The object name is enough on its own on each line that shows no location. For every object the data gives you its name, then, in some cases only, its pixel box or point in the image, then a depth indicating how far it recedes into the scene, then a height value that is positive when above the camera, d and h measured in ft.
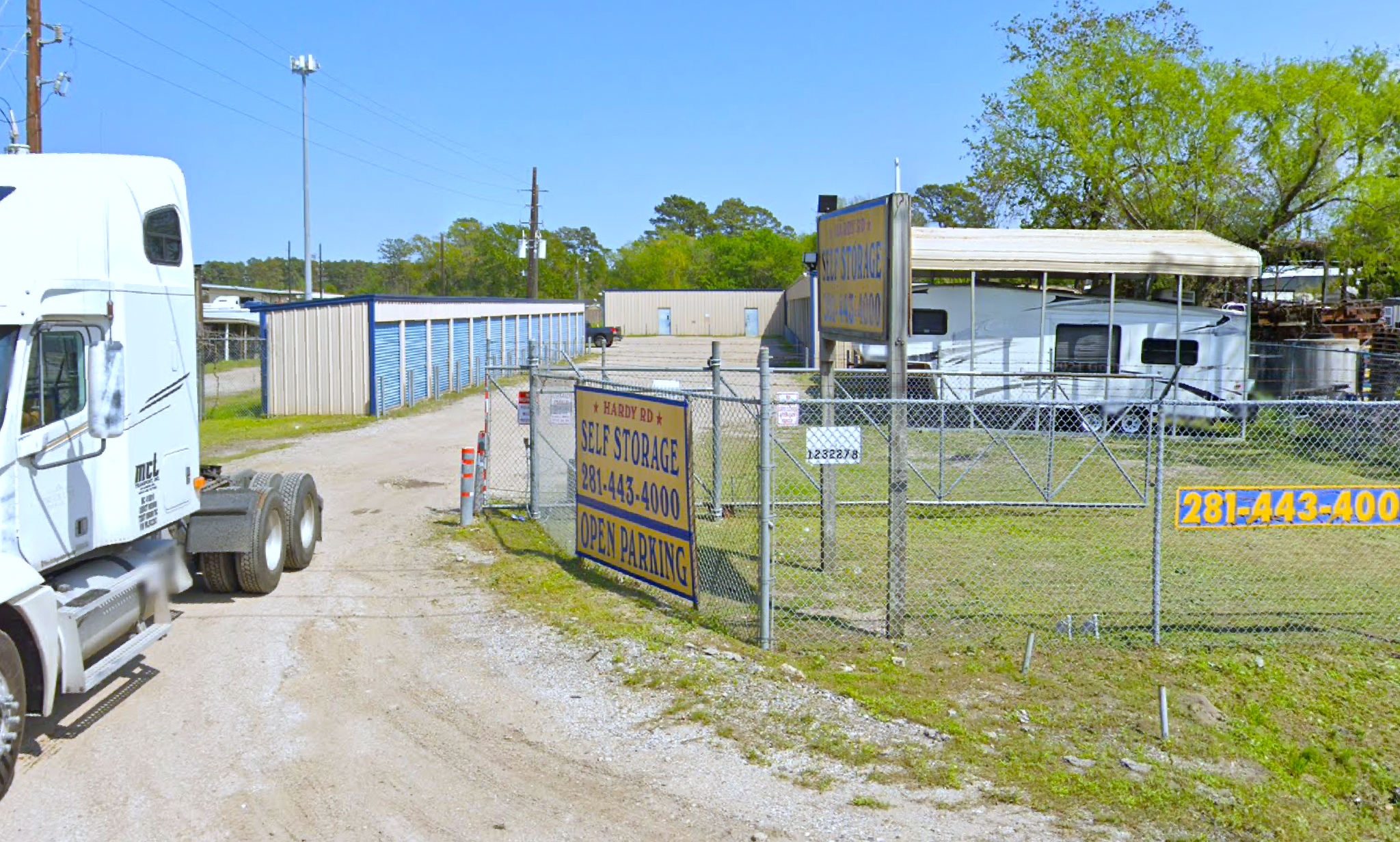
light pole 130.72 +19.34
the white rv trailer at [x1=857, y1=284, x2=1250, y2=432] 76.07 -0.07
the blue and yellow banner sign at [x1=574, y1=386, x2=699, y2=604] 30.89 -4.17
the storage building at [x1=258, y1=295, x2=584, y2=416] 90.84 -1.45
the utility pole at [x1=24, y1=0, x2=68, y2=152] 70.69 +15.53
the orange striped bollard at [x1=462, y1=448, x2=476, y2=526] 44.65 -5.58
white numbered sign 30.48 -2.74
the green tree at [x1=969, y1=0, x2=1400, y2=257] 101.04 +18.73
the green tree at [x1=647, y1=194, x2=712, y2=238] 475.72 +50.01
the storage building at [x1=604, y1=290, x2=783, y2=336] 230.07 +5.42
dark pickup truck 190.90 +0.52
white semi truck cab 20.93 -1.64
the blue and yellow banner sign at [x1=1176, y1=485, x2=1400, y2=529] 28.19 -3.97
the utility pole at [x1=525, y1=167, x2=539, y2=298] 175.83 +14.73
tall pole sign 29.35 +1.12
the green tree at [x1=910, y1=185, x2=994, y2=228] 350.23 +42.79
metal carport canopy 74.54 +5.44
